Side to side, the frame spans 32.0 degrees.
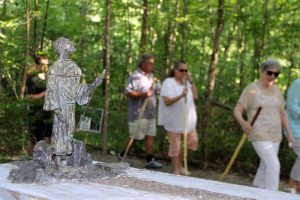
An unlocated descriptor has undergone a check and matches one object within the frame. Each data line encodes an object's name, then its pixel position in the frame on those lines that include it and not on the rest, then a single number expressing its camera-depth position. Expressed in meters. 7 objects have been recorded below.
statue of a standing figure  4.86
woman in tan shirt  6.19
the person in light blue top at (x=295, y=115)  6.44
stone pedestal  4.07
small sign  8.25
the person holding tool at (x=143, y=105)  8.87
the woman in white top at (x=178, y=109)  7.91
